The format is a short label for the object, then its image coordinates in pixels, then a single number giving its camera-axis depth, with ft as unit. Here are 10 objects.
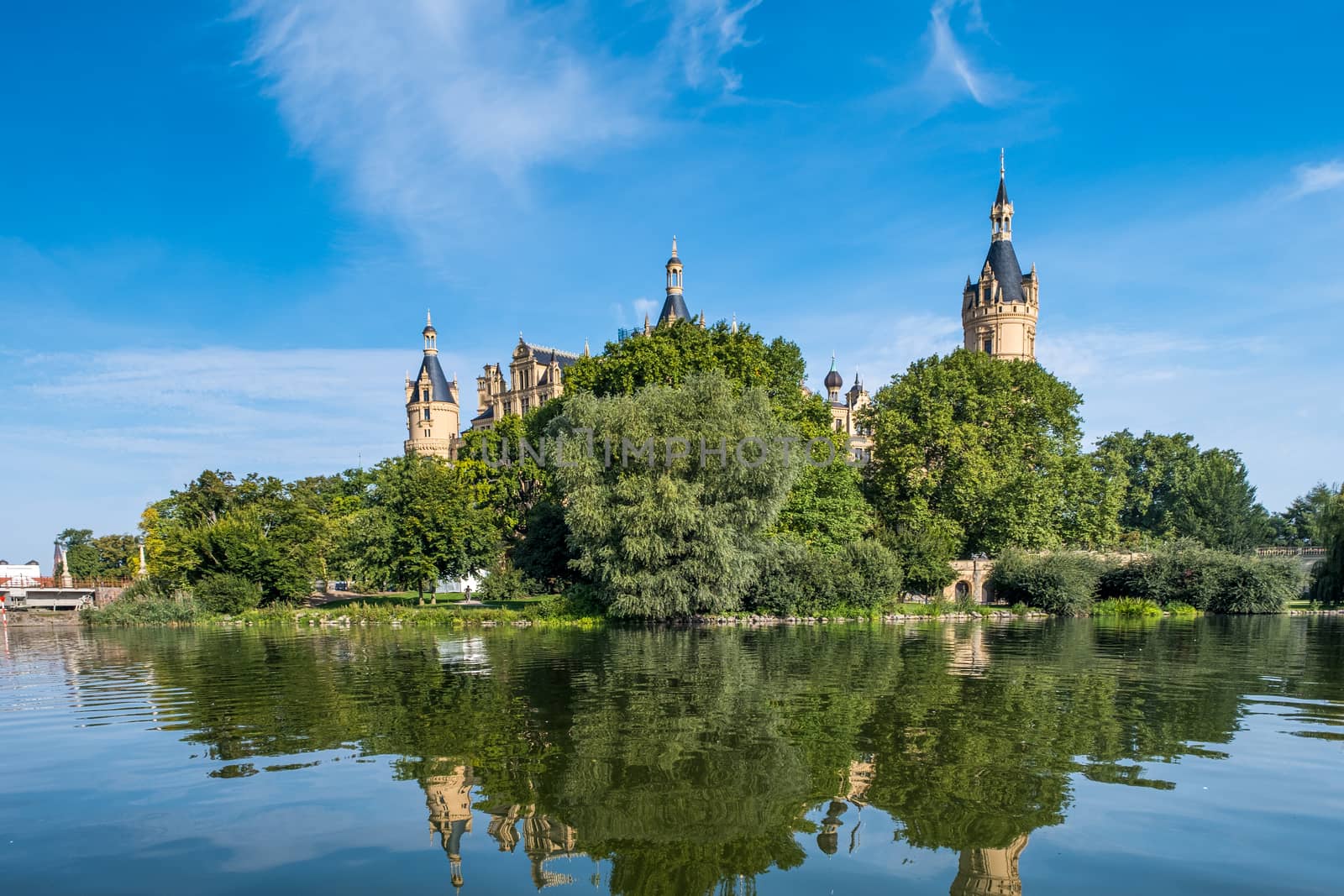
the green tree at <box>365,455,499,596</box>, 149.38
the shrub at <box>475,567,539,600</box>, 143.23
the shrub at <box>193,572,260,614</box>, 147.33
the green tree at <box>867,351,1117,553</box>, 165.17
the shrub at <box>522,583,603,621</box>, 123.44
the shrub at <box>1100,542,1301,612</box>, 153.07
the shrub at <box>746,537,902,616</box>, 128.26
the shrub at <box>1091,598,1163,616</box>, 148.97
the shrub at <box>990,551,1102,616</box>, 148.05
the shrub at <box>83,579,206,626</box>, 141.69
